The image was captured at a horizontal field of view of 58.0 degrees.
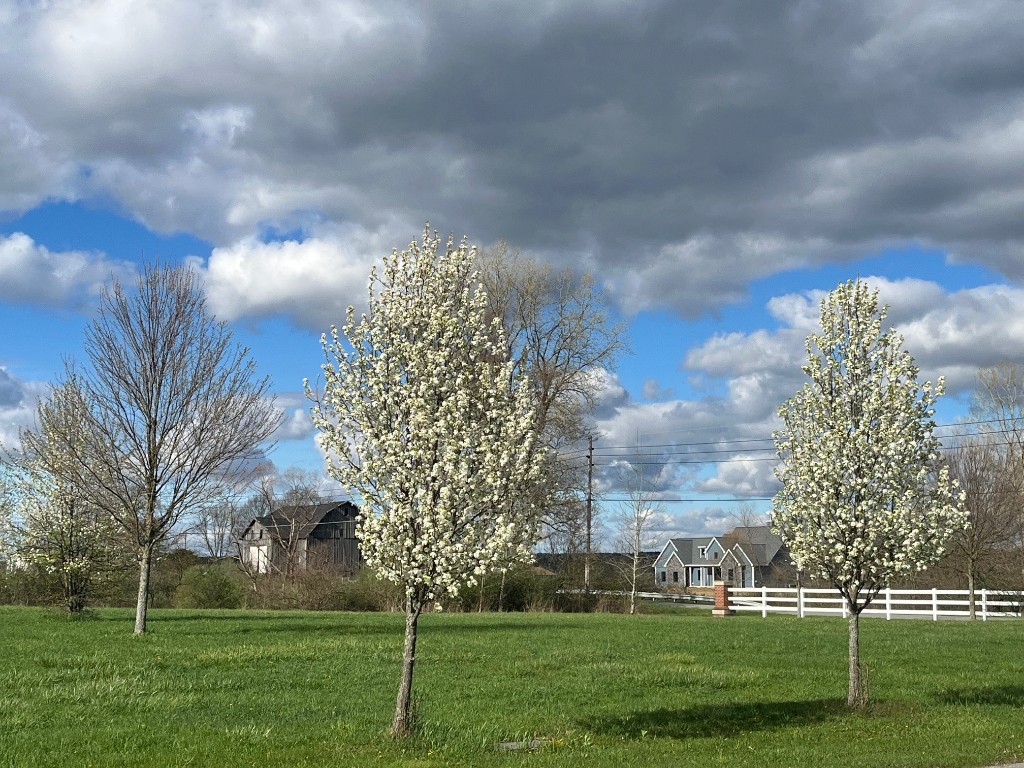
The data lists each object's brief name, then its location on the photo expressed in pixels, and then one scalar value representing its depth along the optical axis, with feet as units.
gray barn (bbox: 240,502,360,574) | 224.53
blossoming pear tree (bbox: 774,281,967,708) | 40.14
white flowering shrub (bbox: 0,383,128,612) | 79.10
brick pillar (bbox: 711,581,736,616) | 120.67
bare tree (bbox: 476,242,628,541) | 128.77
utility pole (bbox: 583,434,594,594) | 139.03
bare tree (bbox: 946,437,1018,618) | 119.96
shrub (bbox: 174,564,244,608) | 128.57
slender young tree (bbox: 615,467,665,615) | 139.18
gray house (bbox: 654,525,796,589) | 303.27
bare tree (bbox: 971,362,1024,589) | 128.47
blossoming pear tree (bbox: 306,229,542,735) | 30.66
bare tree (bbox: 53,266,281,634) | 72.79
